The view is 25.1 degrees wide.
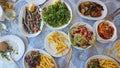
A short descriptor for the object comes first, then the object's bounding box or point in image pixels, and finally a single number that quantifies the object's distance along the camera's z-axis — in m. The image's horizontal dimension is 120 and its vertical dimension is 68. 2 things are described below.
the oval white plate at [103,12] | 1.47
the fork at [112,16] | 1.47
